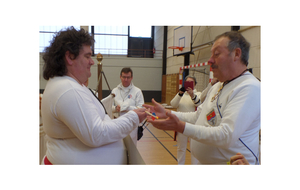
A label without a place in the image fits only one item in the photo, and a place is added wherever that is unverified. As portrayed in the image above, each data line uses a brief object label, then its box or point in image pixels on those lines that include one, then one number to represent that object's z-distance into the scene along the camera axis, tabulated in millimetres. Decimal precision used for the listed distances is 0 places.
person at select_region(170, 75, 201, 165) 3414
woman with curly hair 1185
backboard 8367
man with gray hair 1312
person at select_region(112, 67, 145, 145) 3633
